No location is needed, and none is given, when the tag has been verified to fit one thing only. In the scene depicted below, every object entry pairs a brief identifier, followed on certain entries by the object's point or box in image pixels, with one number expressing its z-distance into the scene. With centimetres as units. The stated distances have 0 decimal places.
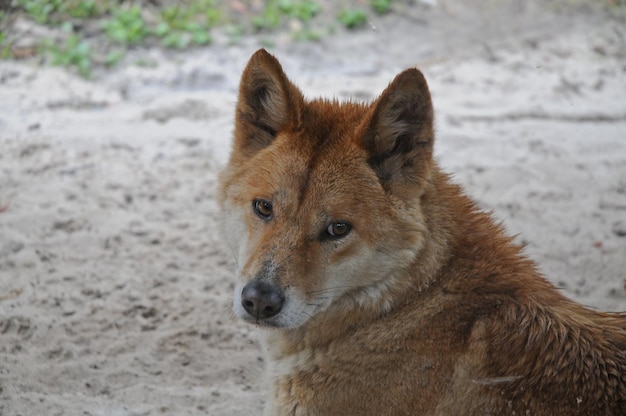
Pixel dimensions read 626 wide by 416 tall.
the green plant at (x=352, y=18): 1909
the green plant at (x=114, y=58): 1678
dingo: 704
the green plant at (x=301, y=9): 1912
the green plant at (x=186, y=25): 1767
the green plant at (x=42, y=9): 1747
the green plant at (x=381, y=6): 1970
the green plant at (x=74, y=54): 1650
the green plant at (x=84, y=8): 1805
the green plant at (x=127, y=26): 1753
